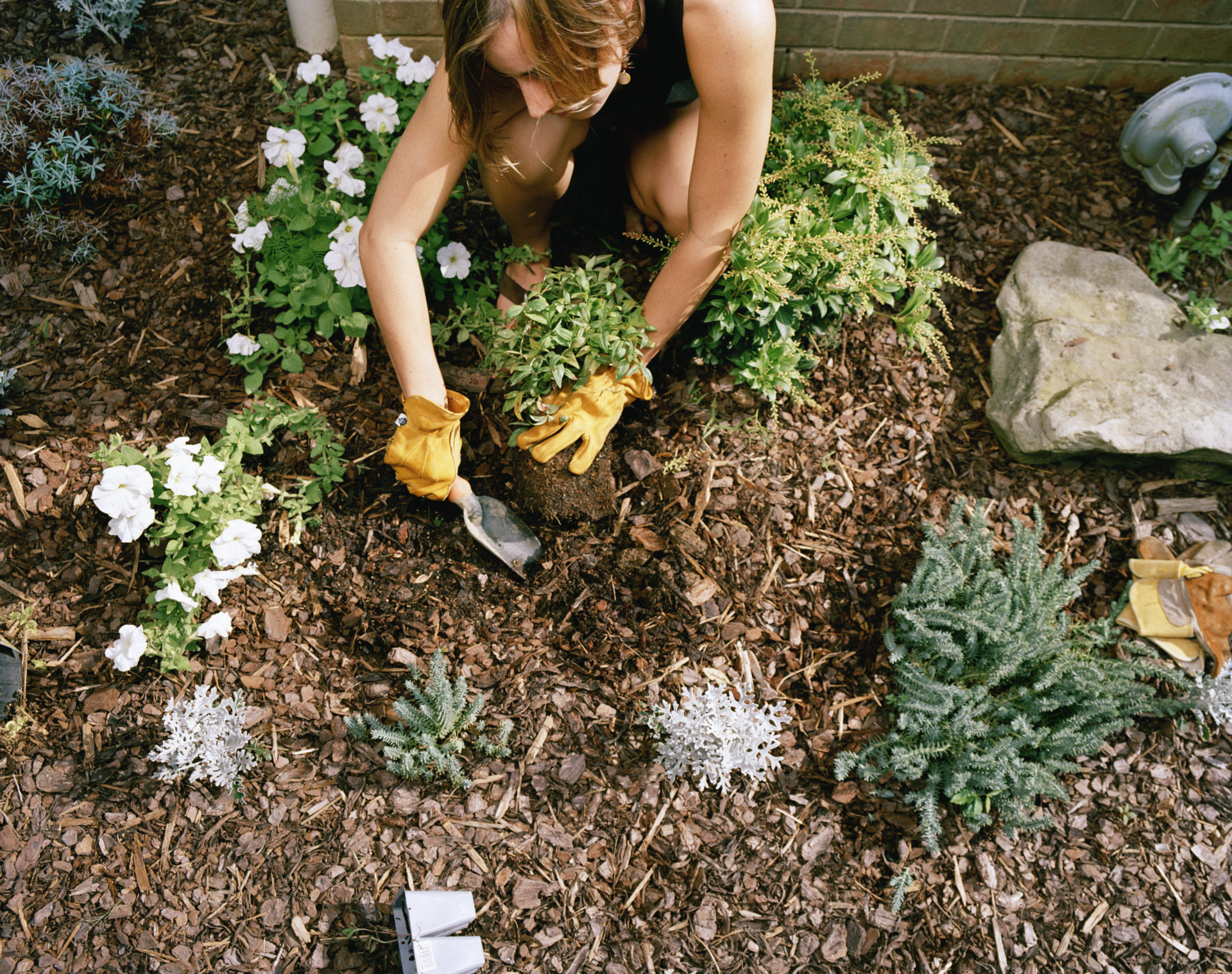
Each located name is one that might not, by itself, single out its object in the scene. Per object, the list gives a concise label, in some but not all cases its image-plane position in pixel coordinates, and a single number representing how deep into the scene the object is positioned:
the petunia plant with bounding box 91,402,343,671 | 1.90
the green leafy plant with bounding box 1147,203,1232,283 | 2.74
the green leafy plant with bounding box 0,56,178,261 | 2.52
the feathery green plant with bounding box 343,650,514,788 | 1.95
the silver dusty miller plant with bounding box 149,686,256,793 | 1.95
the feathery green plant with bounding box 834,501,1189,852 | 1.96
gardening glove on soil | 2.22
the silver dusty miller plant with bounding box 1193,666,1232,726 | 2.14
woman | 1.55
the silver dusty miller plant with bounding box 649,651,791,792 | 1.98
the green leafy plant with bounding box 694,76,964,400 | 2.12
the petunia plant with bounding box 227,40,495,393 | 2.37
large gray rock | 2.35
